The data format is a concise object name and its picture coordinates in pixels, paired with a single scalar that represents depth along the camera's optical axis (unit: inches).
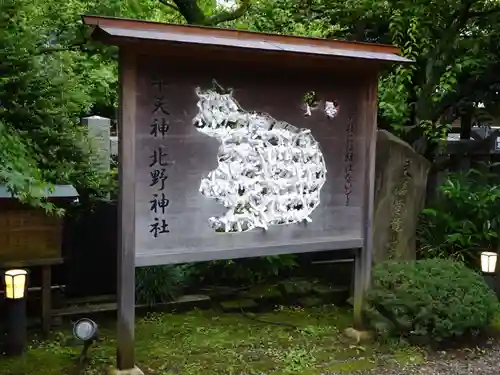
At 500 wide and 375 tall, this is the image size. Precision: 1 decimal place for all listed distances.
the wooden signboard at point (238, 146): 215.2
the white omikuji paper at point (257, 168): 233.5
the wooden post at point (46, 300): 259.4
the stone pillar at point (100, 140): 294.2
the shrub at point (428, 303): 262.5
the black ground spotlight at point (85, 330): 216.4
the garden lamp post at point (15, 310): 222.8
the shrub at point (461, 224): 363.6
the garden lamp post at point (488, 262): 312.0
